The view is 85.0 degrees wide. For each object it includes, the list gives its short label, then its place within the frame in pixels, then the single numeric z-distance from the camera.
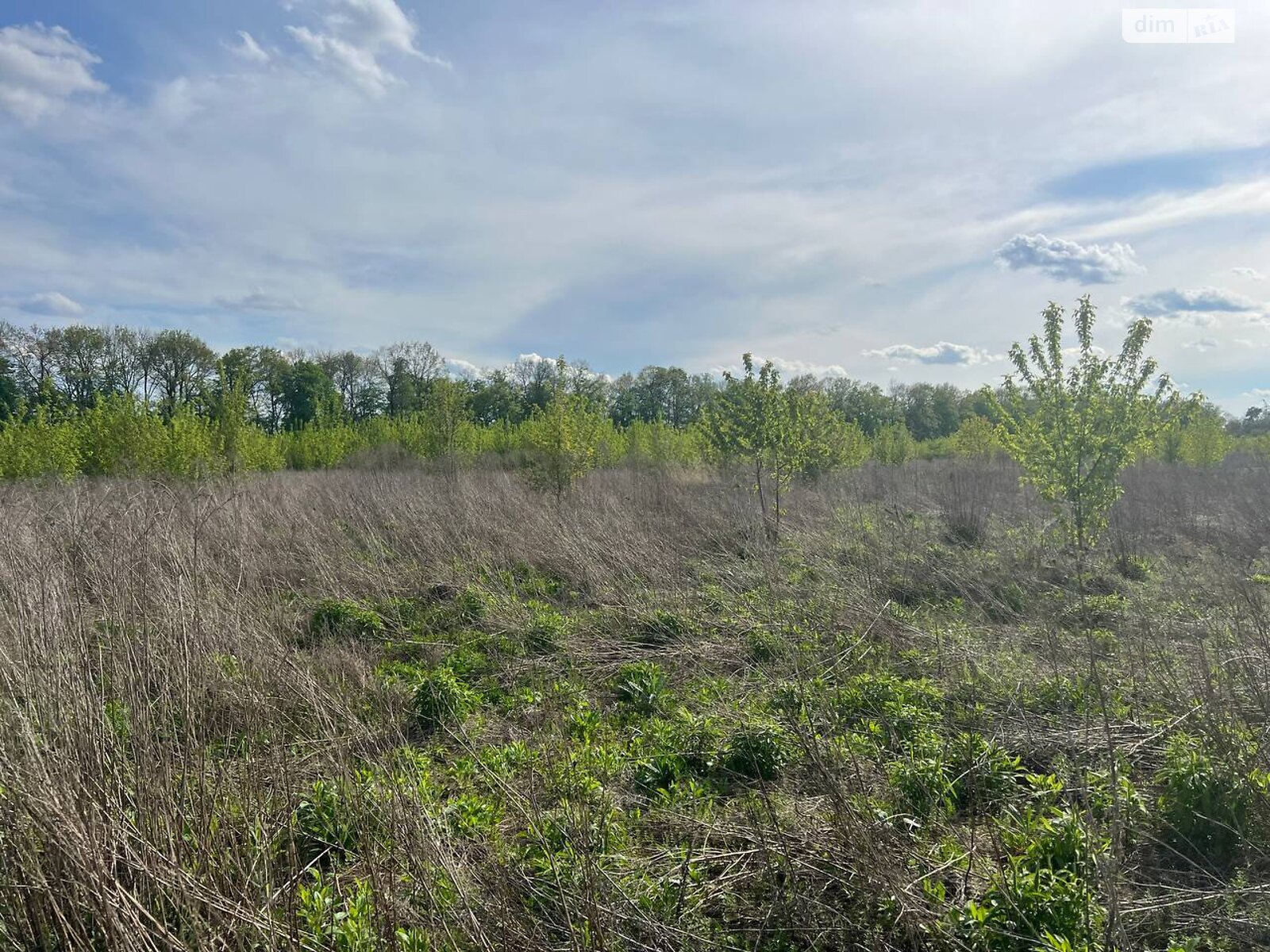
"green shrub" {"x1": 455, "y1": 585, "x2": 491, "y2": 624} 7.26
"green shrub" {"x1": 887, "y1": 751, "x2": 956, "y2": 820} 3.40
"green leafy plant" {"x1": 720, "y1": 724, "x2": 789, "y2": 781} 3.92
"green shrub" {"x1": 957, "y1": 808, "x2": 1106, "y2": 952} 2.27
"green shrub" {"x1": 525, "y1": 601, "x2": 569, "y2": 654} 6.45
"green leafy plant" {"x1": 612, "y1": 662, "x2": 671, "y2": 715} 5.18
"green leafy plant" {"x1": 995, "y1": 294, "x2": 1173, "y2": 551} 8.90
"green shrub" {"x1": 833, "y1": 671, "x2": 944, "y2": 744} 4.43
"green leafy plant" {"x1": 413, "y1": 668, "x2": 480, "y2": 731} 4.79
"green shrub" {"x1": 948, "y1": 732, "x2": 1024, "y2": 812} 3.54
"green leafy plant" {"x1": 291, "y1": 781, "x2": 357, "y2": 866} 3.12
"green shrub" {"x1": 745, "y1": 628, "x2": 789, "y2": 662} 5.53
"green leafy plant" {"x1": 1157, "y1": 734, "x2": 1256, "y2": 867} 3.03
